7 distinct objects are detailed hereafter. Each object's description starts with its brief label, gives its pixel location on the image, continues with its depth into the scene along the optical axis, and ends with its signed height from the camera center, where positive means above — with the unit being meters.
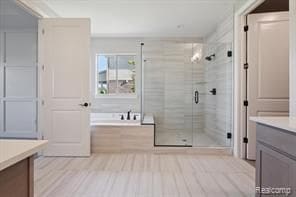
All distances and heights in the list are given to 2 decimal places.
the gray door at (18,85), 3.79 +0.26
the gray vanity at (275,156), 0.98 -0.39
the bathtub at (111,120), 2.98 -0.46
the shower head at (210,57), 3.63 +0.88
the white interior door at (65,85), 2.70 +0.19
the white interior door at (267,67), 2.51 +0.46
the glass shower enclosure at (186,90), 3.30 +0.16
